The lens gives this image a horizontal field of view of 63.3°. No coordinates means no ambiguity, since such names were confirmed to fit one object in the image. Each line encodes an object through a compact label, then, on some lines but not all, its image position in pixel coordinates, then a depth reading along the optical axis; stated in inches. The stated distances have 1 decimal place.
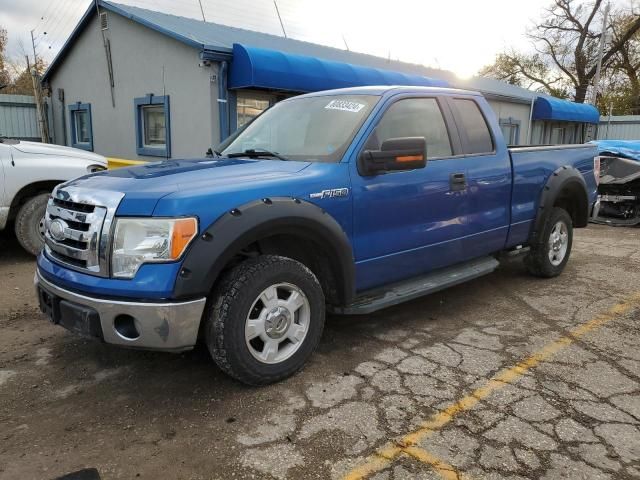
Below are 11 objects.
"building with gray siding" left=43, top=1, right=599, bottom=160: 368.2
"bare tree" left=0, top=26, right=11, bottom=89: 1144.4
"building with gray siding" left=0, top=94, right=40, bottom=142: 538.3
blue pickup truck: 109.7
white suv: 247.0
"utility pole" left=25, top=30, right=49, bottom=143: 550.3
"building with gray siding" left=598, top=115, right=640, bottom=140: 920.5
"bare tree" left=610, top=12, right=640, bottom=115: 1331.2
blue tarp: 394.9
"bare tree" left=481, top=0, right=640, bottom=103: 1344.7
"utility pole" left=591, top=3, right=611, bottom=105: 948.6
